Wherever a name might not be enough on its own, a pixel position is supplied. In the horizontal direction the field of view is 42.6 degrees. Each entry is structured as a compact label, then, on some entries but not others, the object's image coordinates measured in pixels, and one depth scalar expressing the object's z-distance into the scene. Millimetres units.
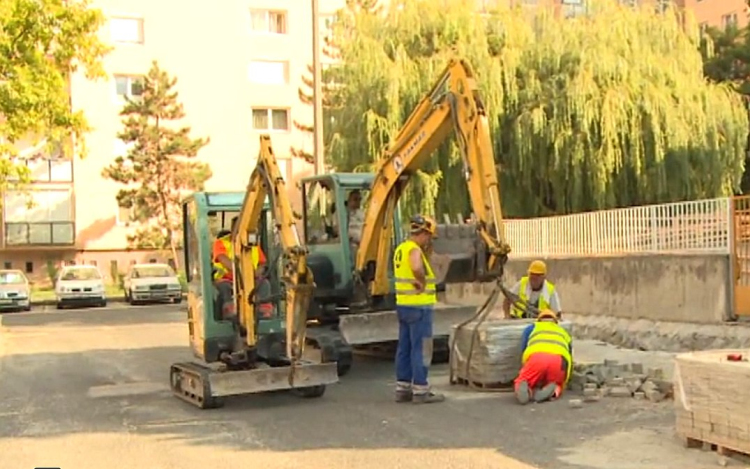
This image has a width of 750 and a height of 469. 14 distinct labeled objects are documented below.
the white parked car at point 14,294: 33125
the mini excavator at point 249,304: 10141
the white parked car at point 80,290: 34188
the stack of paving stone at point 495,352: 11109
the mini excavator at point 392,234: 10891
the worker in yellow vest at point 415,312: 10469
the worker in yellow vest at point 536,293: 11477
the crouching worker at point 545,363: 10367
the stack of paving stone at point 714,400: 7379
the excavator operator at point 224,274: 11547
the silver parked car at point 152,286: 34781
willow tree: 24219
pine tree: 41156
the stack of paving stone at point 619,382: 10320
